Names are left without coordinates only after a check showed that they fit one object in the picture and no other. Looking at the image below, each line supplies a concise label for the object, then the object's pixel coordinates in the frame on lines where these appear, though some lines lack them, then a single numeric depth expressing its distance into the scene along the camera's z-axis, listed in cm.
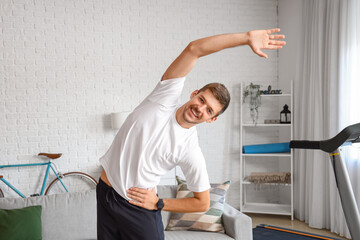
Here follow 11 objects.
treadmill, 175
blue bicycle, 487
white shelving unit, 545
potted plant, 522
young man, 154
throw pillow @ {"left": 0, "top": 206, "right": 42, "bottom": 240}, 266
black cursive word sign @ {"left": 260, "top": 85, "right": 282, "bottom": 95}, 511
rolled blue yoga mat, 514
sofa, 289
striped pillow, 315
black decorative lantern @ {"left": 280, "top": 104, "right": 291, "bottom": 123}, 508
